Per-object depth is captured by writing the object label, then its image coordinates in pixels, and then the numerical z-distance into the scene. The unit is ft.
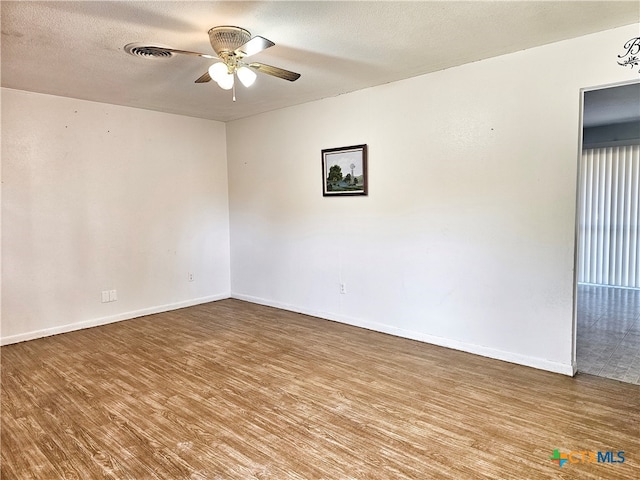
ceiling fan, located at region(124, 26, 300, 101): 8.41
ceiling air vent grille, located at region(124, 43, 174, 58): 8.36
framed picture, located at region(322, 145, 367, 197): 13.89
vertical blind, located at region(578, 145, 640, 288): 20.29
